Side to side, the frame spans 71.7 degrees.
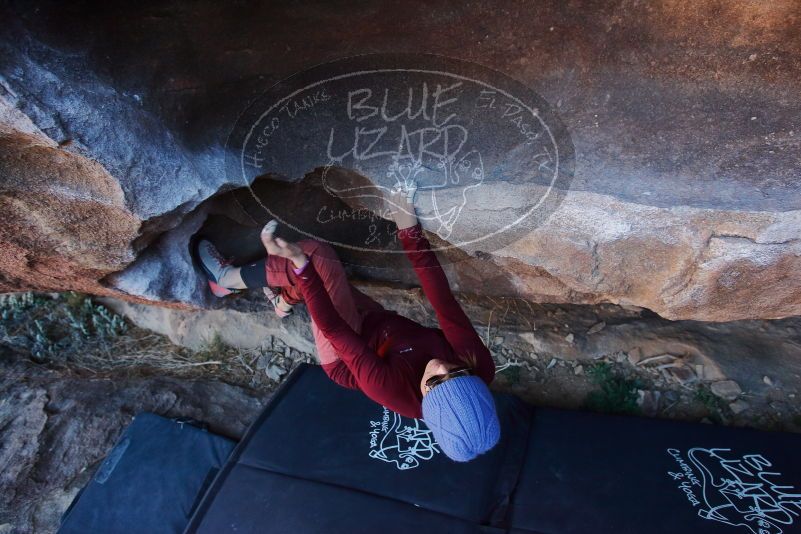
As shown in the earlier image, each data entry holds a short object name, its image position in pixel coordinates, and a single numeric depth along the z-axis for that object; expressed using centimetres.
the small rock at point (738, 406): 184
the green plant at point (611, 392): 191
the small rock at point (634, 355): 198
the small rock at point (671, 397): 191
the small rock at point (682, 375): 192
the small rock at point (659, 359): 195
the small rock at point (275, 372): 218
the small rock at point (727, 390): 185
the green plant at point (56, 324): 223
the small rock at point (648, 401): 190
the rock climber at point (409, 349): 112
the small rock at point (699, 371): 191
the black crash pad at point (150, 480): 170
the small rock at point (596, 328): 204
